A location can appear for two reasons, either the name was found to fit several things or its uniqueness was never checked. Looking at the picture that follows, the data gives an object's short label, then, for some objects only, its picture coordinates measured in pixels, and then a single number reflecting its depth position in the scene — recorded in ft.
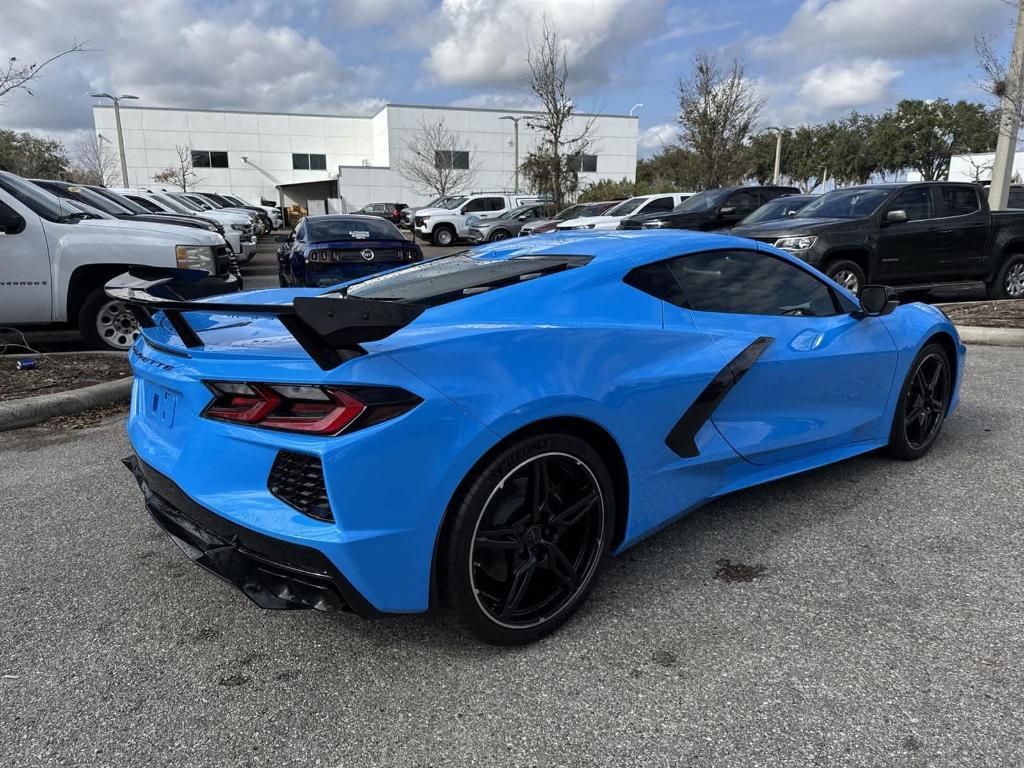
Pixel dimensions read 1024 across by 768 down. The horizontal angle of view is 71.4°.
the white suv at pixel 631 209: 58.70
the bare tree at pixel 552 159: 91.45
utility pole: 37.52
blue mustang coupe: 33.22
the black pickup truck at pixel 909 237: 29.76
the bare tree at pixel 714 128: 88.69
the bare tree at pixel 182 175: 174.60
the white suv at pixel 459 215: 90.99
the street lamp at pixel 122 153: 128.67
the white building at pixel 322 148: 178.40
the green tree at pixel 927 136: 181.57
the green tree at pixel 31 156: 100.48
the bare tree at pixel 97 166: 164.40
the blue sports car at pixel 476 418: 6.82
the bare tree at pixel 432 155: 178.50
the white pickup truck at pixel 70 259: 21.81
